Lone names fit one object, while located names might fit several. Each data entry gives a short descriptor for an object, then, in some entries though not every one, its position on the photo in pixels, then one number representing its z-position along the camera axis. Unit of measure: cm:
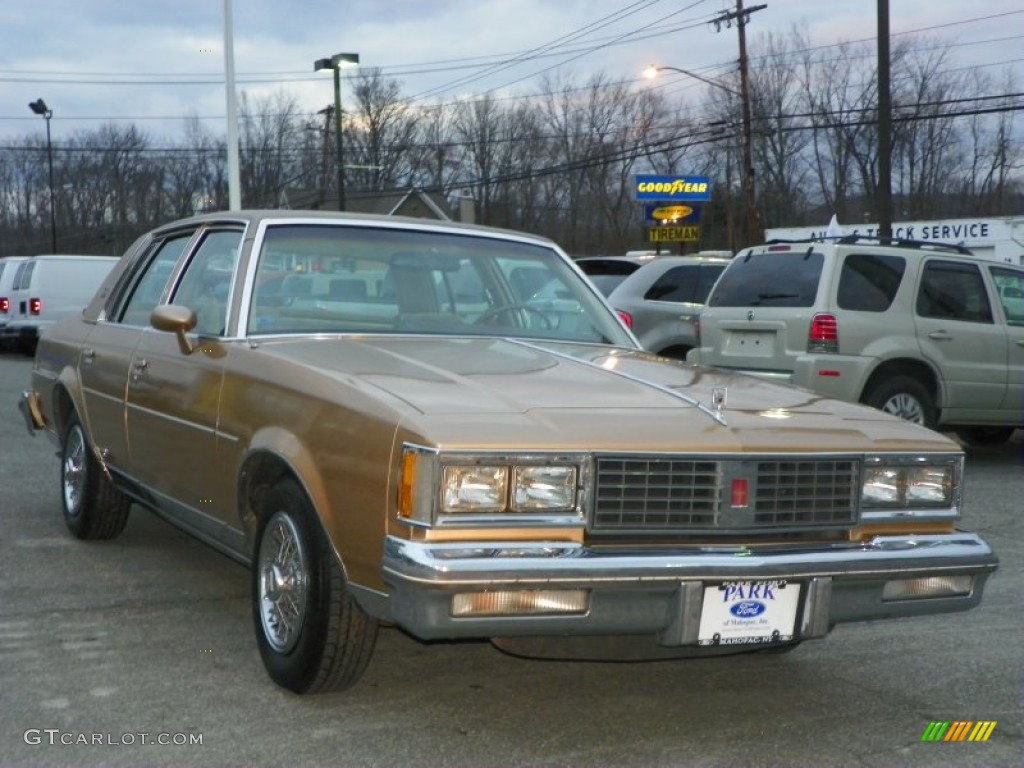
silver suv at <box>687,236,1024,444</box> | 995
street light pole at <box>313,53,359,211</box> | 2989
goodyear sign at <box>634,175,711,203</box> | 3706
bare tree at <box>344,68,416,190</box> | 5788
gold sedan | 349
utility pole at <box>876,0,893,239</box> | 1778
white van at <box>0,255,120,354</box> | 2300
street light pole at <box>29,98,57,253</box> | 4984
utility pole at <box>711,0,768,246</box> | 3048
